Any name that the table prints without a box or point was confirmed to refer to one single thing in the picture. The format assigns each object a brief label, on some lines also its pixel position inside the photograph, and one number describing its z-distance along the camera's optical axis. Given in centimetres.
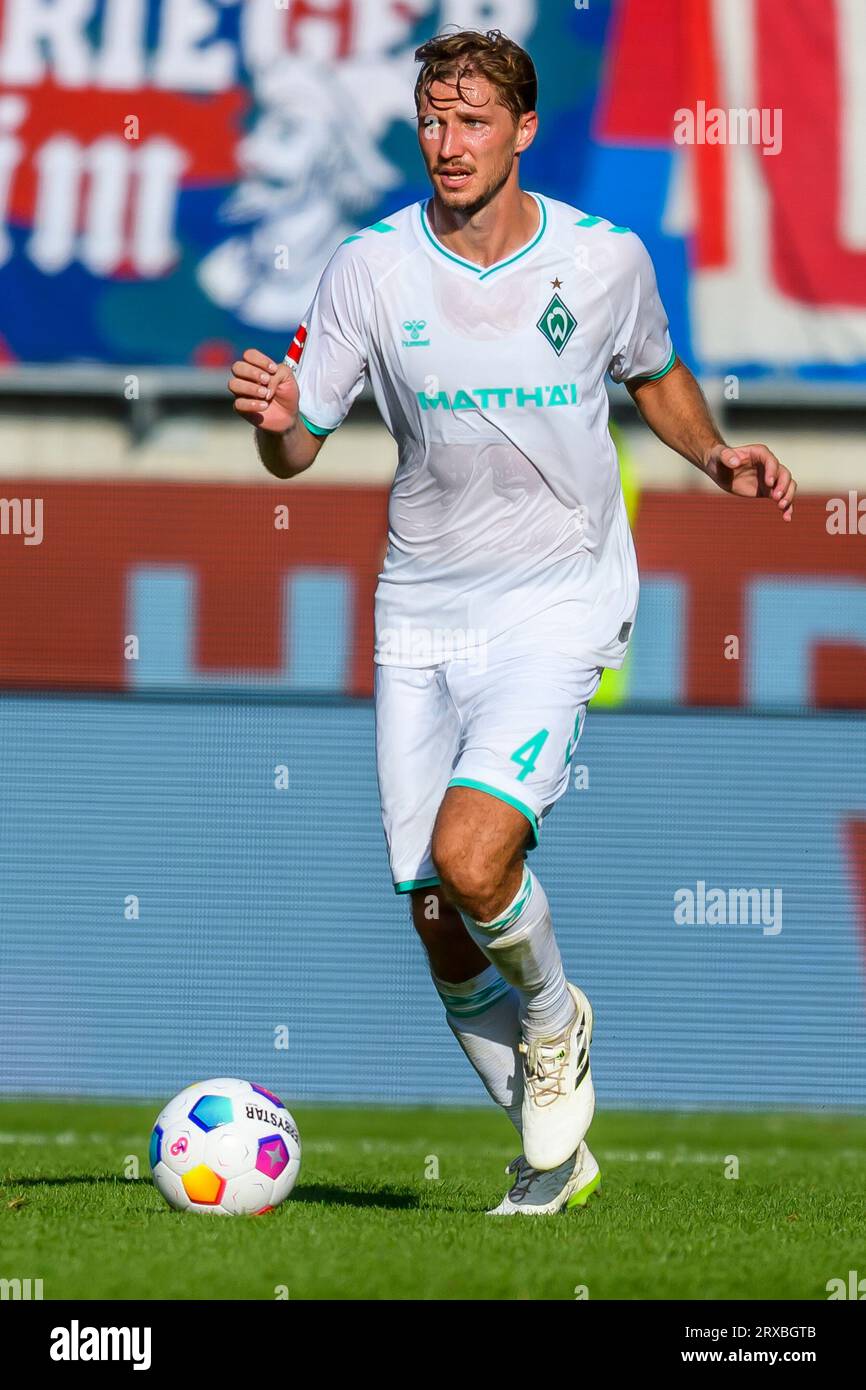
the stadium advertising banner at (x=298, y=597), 1158
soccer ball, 456
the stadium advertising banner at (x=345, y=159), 1366
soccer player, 452
